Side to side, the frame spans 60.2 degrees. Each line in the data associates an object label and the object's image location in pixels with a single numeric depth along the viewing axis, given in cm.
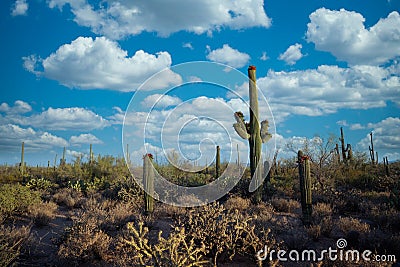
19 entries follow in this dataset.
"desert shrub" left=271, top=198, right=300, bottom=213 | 1086
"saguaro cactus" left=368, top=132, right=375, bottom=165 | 2411
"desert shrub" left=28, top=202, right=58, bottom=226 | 961
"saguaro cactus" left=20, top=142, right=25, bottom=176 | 2476
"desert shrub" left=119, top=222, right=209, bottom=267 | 475
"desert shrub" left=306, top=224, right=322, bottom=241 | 744
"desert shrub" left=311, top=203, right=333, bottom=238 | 773
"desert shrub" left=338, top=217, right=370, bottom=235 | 749
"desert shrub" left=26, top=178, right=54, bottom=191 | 1610
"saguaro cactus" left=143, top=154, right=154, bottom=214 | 1003
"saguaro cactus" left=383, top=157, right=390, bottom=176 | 1738
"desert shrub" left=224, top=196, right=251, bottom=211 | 1074
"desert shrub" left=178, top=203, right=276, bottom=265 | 630
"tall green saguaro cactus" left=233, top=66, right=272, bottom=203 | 1218
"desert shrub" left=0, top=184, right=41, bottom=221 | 1022
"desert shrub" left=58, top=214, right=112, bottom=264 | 639
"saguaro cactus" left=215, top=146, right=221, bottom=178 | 1690
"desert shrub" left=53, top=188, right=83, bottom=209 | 1274
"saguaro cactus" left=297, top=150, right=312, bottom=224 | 887
